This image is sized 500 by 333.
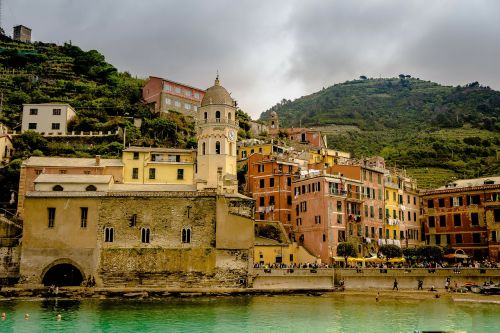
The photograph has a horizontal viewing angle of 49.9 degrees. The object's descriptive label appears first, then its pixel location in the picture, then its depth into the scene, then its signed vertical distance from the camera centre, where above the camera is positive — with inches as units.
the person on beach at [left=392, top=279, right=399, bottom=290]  1744.8 -98.6
